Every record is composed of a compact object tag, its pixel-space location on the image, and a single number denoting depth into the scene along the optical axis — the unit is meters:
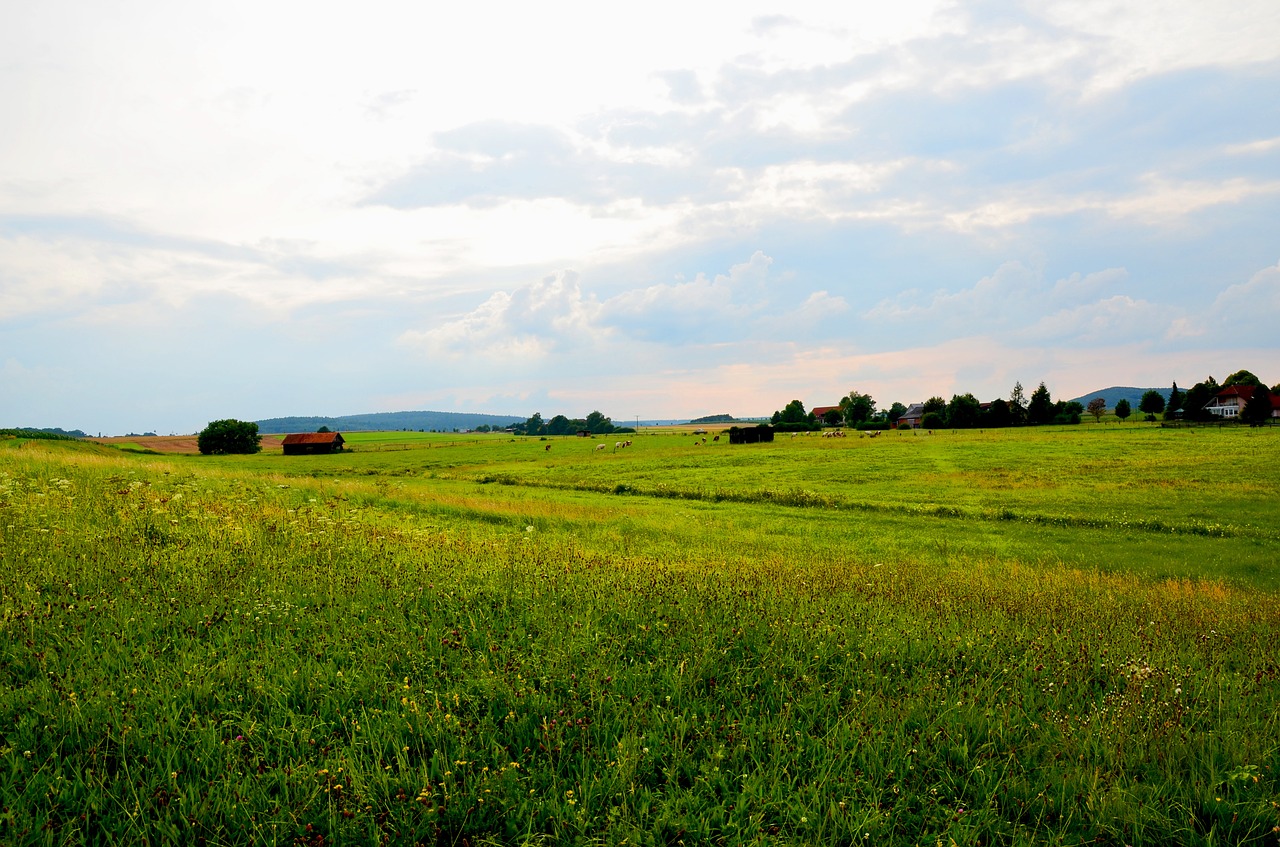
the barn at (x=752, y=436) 100.30
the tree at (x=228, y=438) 121.38
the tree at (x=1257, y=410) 102.88
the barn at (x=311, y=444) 118.12
